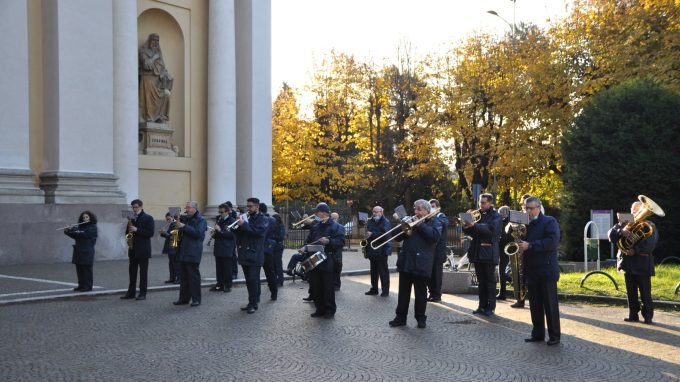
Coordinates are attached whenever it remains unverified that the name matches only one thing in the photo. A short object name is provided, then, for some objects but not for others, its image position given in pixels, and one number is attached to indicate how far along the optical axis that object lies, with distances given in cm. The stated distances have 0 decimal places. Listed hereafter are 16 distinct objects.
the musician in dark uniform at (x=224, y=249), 1487
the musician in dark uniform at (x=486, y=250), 1260
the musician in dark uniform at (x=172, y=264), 1667
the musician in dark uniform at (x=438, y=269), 1448
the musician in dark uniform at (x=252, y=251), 1283
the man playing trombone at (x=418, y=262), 1101
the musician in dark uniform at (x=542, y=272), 992
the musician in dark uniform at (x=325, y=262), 1230
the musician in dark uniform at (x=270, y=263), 1456
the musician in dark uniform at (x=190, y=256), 1352
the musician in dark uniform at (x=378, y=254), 1564
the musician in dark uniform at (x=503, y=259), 1486
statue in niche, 2691
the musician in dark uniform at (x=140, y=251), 1442
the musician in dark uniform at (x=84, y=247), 1523
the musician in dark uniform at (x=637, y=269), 1173
